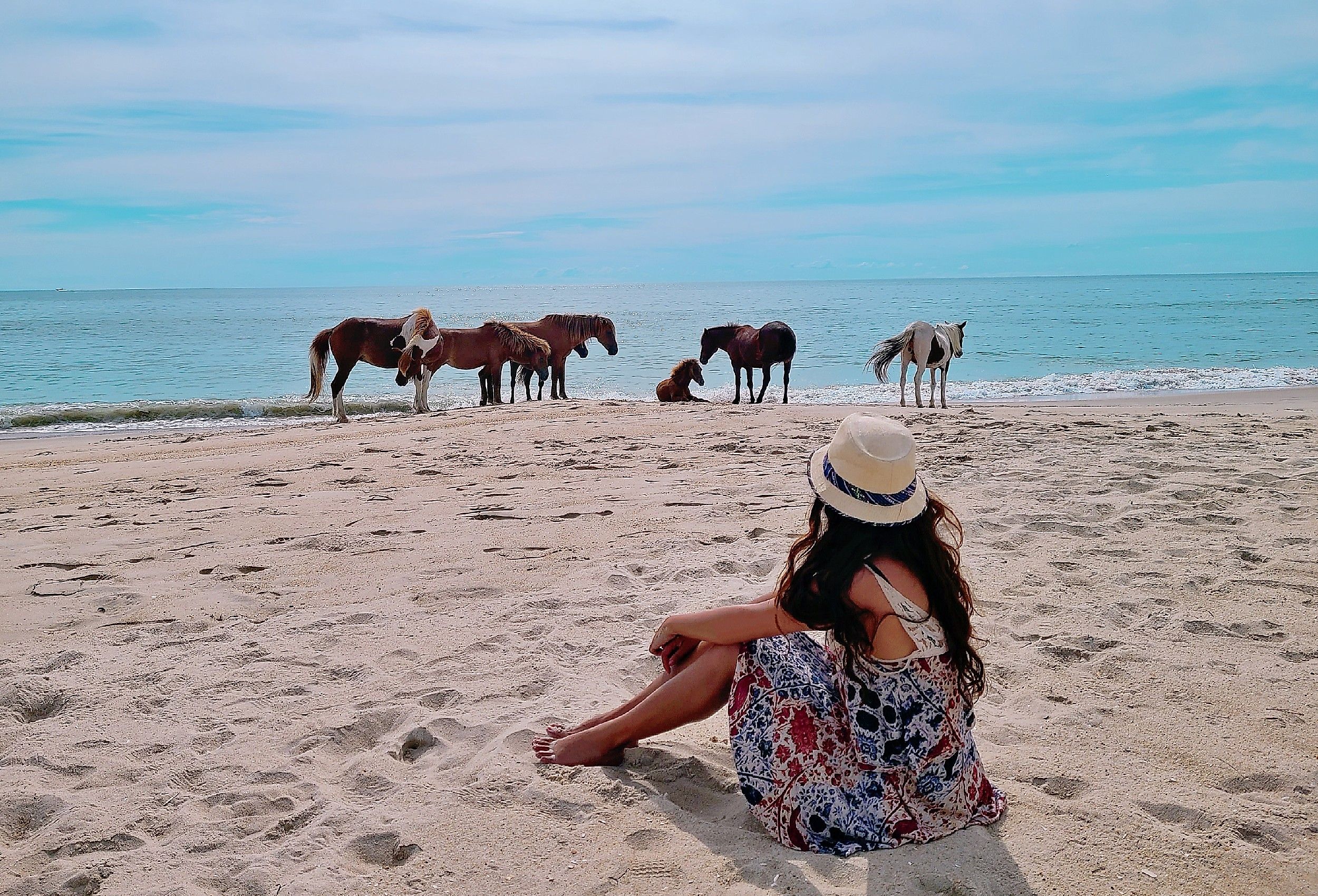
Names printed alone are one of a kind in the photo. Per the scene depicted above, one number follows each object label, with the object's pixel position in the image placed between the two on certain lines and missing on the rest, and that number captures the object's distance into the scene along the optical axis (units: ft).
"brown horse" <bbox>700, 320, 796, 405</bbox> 50.37
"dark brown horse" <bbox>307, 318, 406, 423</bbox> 44.62
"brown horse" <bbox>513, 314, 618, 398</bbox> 52.60
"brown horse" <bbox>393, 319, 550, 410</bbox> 44.42
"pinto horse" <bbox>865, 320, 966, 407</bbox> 42.68
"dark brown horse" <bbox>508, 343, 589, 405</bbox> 51.96
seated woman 7.50
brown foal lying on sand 48.80
